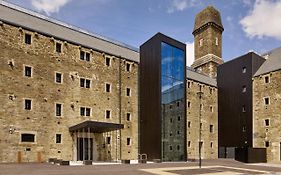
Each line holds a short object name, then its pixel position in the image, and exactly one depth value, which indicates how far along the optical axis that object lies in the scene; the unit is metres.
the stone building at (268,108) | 28.16
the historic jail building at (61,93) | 19.71
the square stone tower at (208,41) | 42.65
